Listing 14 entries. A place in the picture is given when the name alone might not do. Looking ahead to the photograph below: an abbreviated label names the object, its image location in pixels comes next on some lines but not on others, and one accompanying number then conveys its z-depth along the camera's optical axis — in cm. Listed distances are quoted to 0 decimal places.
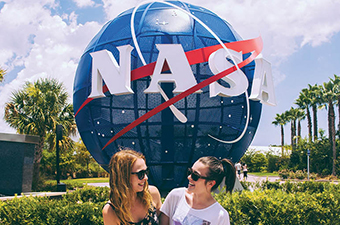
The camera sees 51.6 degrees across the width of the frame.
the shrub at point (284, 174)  3181
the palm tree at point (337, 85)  3369
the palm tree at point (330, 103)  3233
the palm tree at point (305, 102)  4194
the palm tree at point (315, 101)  3644
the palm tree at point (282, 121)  5641
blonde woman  280
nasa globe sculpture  779
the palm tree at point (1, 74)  1688
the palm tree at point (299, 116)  5017
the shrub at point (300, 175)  3070
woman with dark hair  287
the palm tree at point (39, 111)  1983
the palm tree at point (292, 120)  5118
